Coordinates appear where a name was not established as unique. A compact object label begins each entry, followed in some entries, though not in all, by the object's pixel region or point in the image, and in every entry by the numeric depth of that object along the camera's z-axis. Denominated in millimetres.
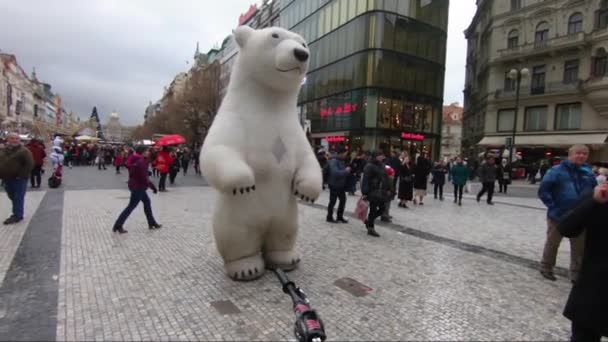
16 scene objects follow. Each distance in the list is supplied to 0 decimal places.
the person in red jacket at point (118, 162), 18855
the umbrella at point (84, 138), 27898
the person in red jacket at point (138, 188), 5973
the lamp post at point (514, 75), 18184
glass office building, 25297
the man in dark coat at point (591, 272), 2074
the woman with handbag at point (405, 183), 9789
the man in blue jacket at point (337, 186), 7496
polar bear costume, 3592
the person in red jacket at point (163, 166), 11695
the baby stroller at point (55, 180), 11508
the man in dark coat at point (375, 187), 6500
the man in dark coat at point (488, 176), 11336
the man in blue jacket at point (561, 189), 4379
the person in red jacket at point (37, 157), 11070
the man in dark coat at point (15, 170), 6137
